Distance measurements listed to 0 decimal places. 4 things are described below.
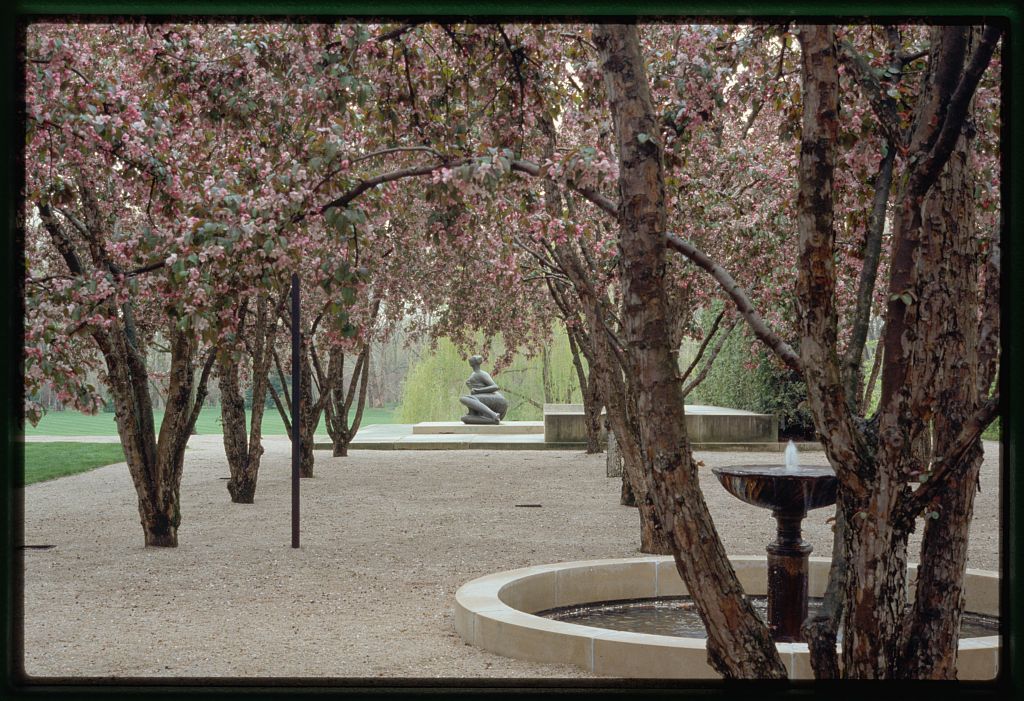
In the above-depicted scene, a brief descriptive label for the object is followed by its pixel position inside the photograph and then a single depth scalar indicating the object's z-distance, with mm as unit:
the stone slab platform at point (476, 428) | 21281
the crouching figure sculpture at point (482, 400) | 22016
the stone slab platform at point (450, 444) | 18750
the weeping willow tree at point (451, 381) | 23500
